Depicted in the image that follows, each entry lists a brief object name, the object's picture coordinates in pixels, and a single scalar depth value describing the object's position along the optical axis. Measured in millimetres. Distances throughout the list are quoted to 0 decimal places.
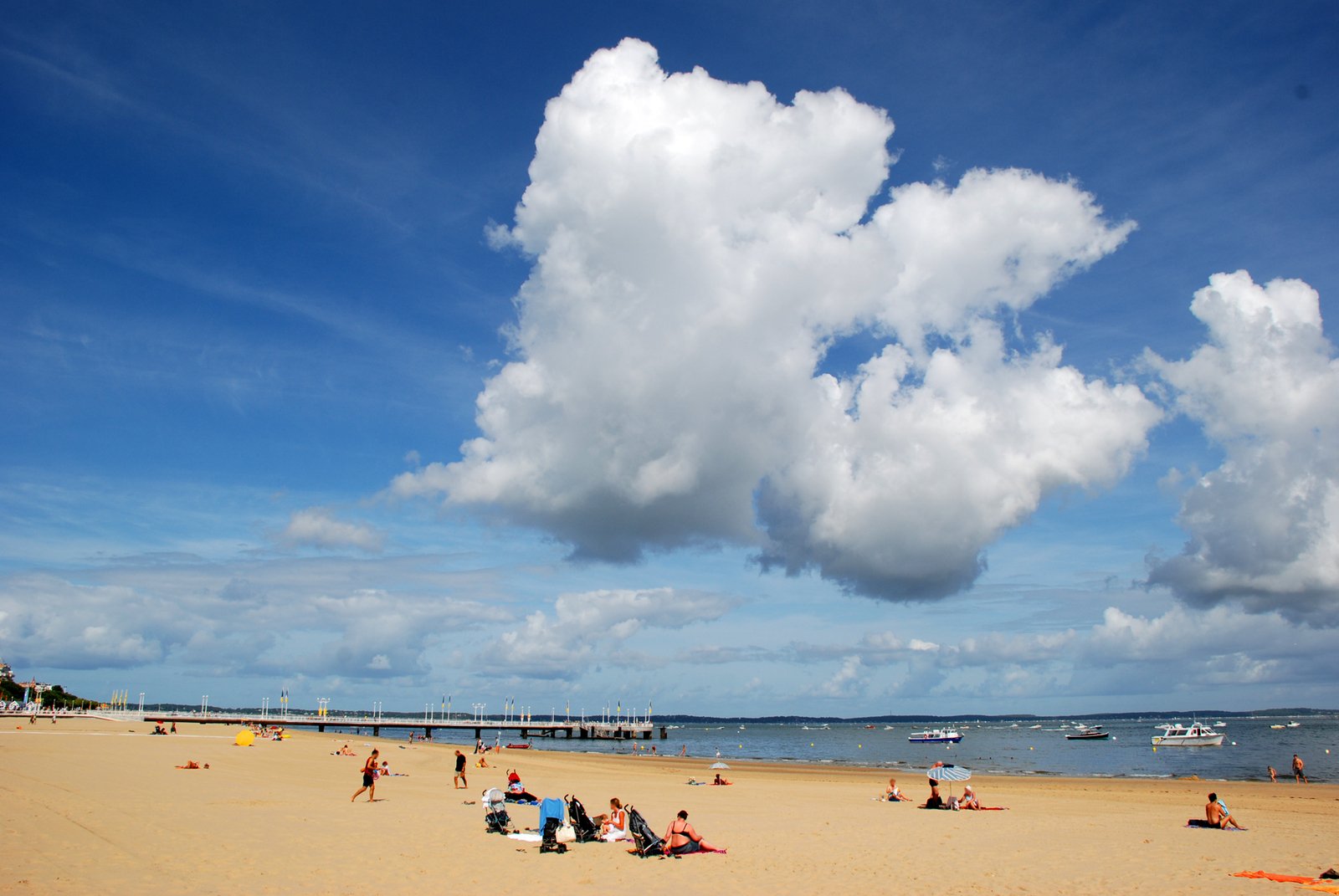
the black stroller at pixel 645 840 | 15508
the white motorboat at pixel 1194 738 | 88062
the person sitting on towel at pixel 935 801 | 26359
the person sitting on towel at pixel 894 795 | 29719
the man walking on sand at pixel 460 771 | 29578
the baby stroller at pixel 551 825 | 15672
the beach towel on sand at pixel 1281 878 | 13822
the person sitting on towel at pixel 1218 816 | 21578
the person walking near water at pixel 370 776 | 23469
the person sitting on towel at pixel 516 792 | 22734
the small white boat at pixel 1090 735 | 117106
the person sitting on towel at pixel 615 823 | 16984
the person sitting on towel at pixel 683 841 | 15703
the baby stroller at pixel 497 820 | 17828
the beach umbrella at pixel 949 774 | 27062
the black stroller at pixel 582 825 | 16703
